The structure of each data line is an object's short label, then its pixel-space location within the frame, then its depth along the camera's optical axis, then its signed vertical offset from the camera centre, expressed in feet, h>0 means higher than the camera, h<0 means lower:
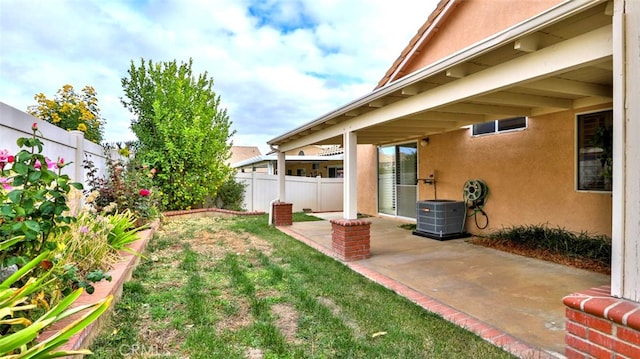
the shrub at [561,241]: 16.92 -3.64
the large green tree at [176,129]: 33.76 +4.98
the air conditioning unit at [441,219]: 23.85 -3.07
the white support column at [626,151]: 6.86 +0.53
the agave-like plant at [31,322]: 5.37 -2.55
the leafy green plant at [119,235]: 14.38 -2.56
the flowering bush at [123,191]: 20.20 -0.87
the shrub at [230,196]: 40.45 -2.24
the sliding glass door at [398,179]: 31.91 -0.20
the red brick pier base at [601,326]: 6.59 -3.15
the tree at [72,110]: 28.53 +5.96
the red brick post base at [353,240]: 18.29 -3.45
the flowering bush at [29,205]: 7.19 -0.61
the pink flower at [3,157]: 7.91 +0.50
